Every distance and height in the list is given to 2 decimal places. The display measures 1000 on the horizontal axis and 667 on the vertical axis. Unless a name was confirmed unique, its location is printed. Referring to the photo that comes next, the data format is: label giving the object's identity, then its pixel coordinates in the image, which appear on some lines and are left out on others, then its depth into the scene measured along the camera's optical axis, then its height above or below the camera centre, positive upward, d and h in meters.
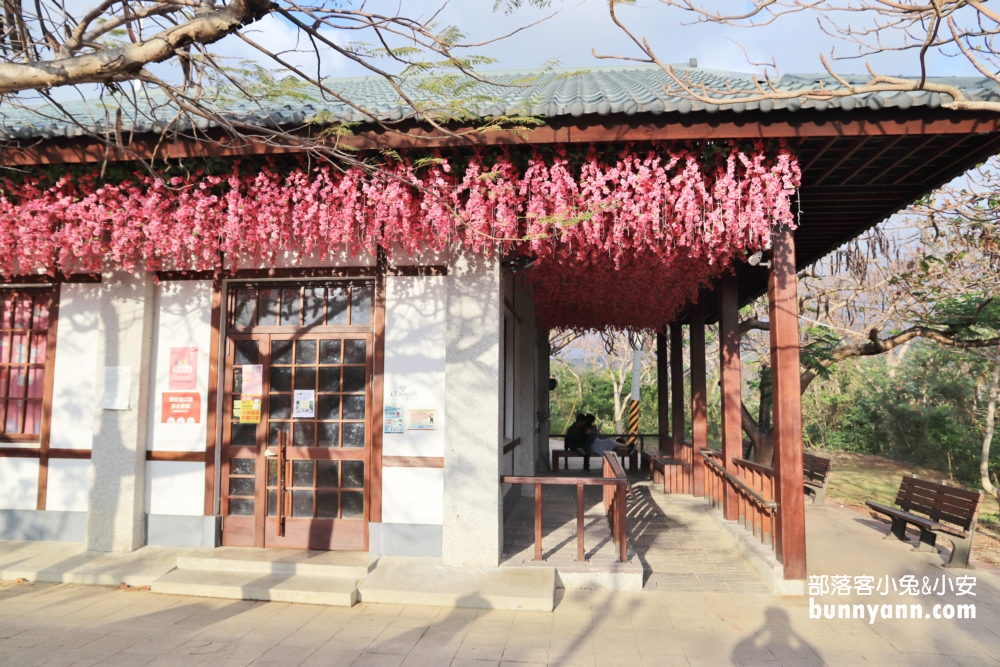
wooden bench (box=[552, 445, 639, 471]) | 12.61 -1.35
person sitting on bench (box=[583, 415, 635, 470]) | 12.66 -1.15
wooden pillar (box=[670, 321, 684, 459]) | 11.29 +0.15
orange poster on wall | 6.01 -0.21
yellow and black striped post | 17.38 -0.84
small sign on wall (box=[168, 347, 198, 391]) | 6.04 +0.17
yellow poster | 6.04 -0.23
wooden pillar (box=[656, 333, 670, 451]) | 13.01 -0.09
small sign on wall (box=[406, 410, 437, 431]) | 5.62 -0.29
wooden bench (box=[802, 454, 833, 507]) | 9.28 -1.34
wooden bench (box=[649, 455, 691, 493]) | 9.80 -1.38
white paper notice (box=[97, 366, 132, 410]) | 5.91 -0.01
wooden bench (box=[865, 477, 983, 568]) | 5.90 -1.27
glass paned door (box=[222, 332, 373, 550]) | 5.83 -0.56
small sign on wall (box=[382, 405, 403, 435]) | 5.64 -0.32
